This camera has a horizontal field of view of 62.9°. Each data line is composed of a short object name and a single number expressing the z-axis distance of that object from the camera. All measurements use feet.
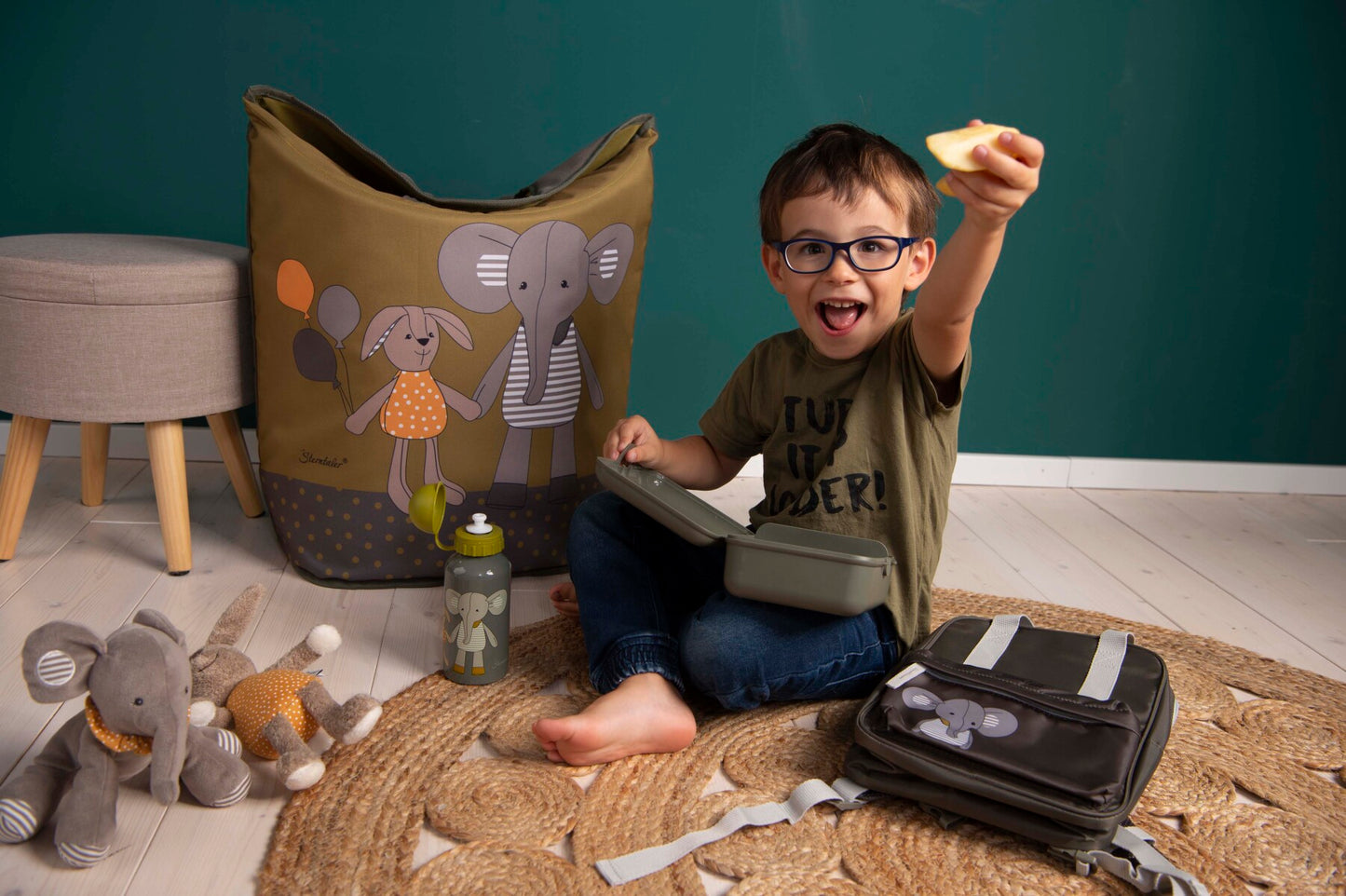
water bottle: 3.55
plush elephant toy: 2.61
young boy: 3.39
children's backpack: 2.77
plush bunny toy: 2.98
